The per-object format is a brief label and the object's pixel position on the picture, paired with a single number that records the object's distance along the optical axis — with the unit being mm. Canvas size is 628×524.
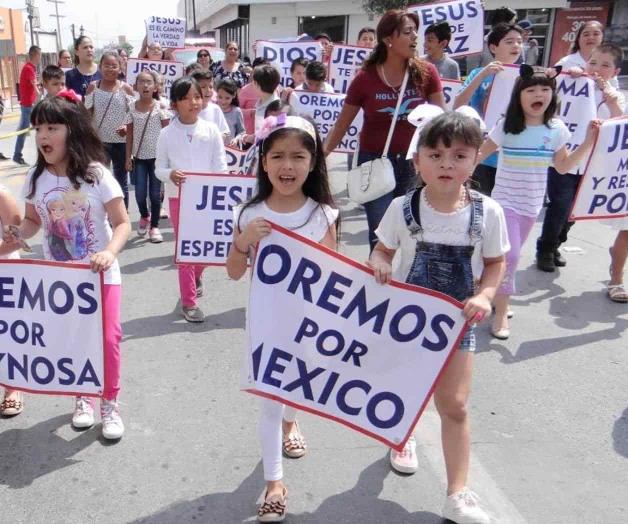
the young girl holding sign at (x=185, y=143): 4746
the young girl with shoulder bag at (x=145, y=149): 6441
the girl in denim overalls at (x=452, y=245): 2268
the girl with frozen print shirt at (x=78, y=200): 2857
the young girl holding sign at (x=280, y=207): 2387
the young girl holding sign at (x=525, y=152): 4090
